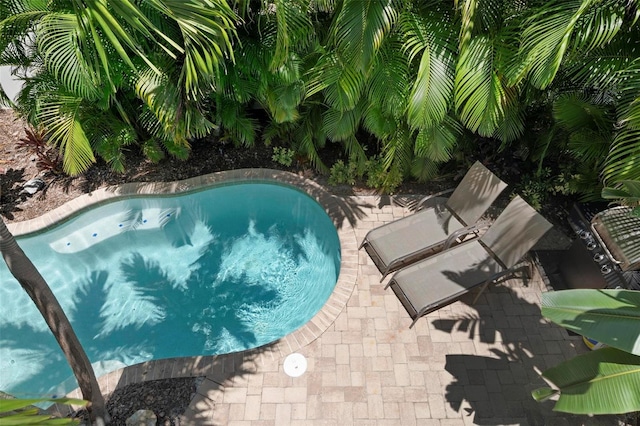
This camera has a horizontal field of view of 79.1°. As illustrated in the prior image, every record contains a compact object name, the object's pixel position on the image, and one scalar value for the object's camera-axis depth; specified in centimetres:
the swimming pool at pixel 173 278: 621
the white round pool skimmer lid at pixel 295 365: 537
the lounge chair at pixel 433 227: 630
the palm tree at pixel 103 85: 511
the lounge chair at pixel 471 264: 566
